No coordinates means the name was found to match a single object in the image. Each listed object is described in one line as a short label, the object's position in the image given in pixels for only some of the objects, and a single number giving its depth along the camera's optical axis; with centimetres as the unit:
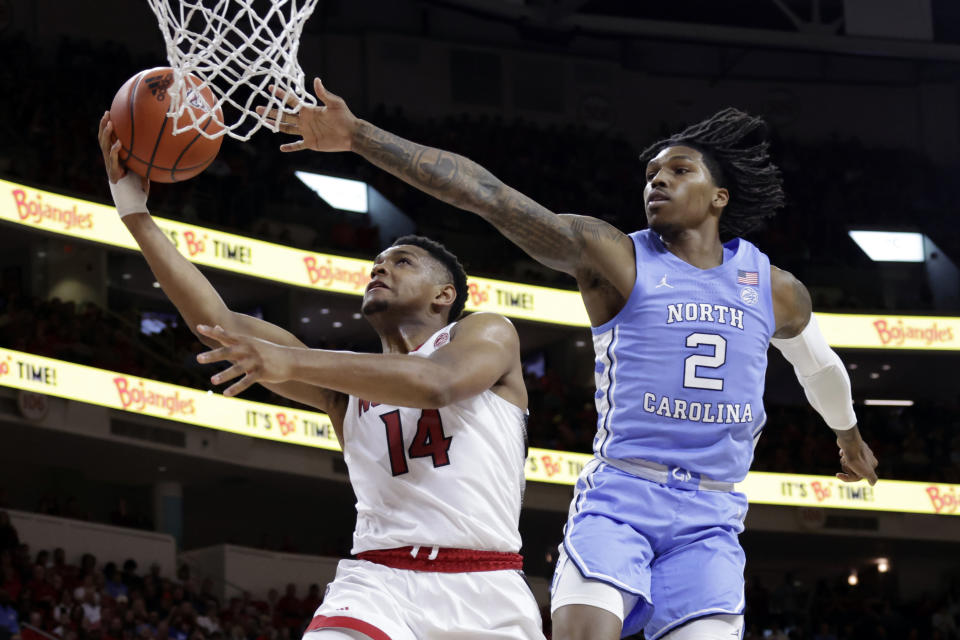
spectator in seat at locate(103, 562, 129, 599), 1429
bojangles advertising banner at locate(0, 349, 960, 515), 1540
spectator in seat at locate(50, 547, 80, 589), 1370
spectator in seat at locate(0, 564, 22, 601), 1229
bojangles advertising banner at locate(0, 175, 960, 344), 1603
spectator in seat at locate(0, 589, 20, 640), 1105
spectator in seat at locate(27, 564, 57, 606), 1250
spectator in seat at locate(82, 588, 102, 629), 1242
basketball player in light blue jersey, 372
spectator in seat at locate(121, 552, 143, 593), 1448
